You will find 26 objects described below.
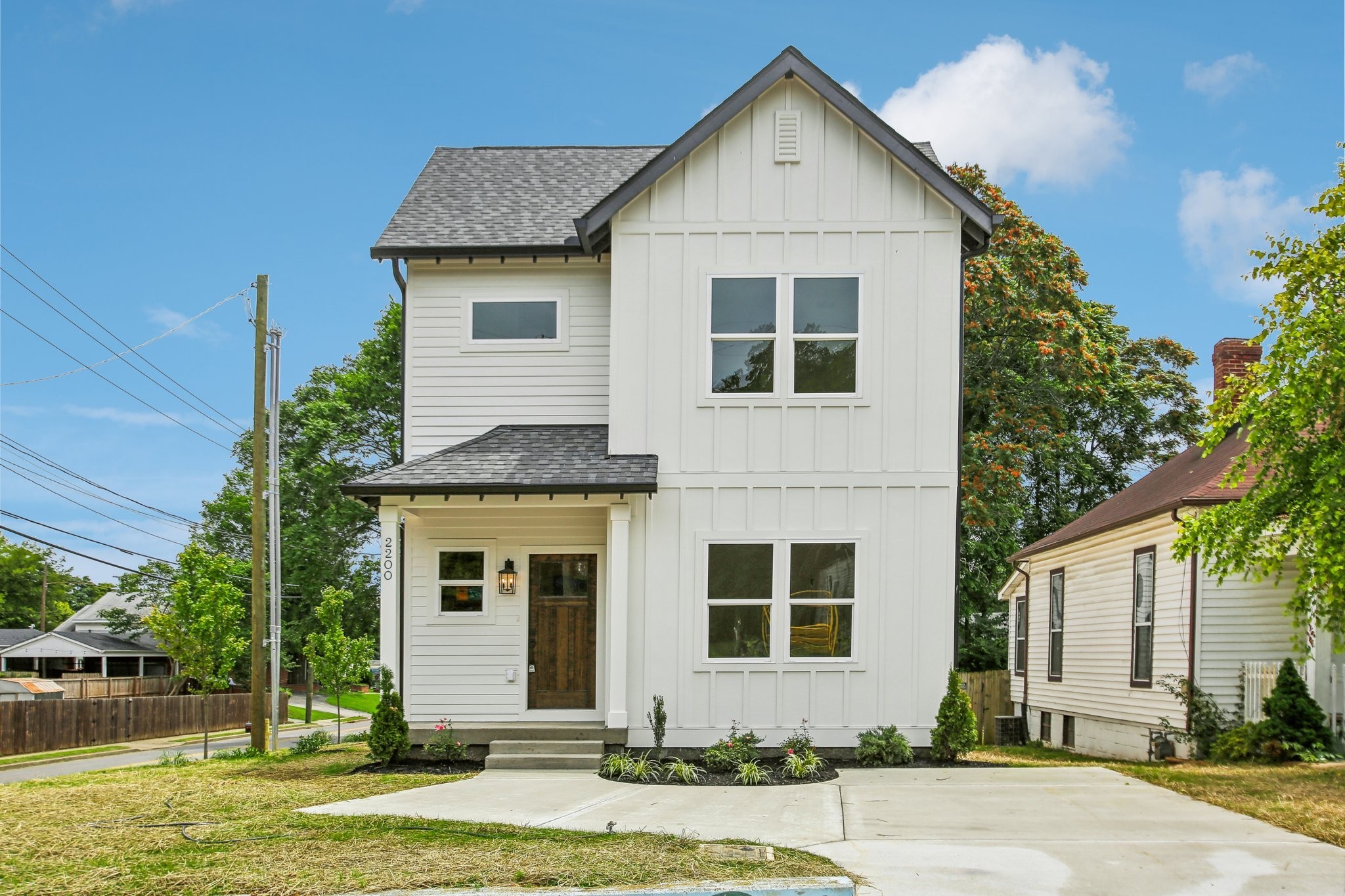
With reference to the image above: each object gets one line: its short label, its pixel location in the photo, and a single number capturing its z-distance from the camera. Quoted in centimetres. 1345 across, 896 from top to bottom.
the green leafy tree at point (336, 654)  1988
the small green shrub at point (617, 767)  1230
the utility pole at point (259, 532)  1917
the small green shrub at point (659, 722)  1314
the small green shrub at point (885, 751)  1303
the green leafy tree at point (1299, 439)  1059
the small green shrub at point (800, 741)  1311
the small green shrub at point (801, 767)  1223
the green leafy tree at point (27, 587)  6562
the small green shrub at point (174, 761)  1664
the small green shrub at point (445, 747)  1344
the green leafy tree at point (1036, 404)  2488
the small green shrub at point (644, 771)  1219
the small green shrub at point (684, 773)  1212
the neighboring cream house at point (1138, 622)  1564
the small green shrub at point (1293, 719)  1413
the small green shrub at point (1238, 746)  1450
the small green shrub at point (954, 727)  1308
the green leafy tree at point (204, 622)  2058
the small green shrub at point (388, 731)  1326
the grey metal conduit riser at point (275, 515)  1906
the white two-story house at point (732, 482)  1348
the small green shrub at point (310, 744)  1712
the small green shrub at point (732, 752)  1276
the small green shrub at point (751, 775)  1207
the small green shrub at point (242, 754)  1780
